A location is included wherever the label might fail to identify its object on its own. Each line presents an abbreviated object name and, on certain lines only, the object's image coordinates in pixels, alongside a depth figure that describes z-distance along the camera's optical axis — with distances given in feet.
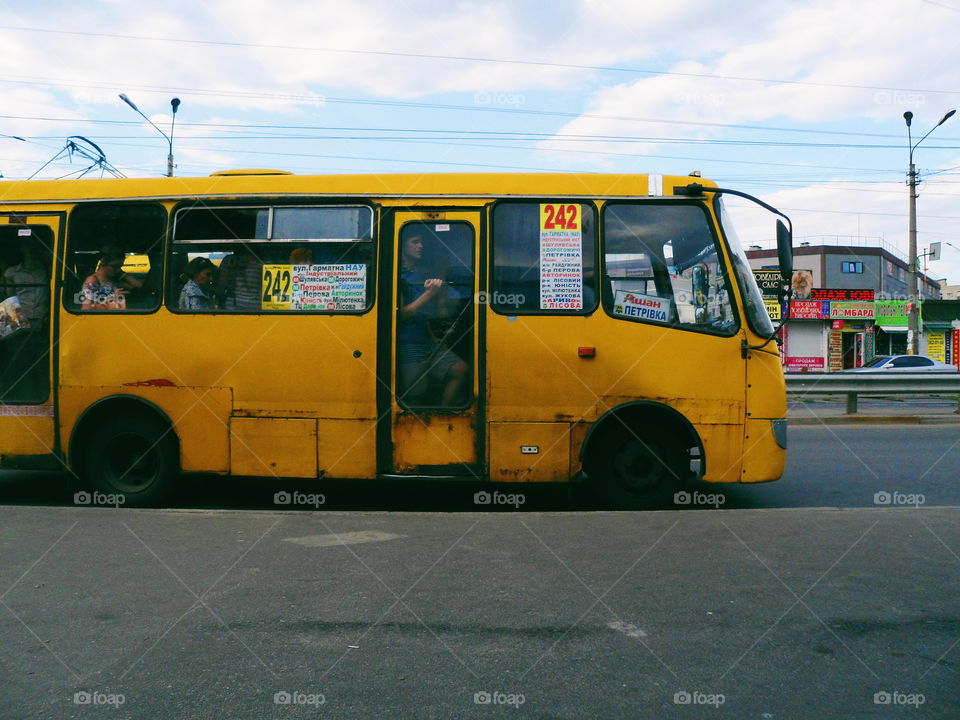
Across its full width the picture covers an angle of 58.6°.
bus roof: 25.58
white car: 94.38
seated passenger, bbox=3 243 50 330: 27.25
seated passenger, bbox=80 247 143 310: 26.89
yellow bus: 24.86
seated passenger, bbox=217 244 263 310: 26.08
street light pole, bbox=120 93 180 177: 71.95
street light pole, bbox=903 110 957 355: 98.77
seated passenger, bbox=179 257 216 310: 26.32
